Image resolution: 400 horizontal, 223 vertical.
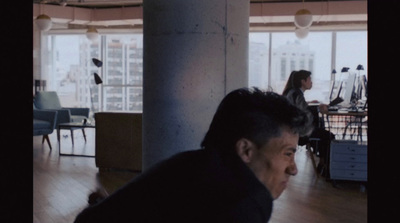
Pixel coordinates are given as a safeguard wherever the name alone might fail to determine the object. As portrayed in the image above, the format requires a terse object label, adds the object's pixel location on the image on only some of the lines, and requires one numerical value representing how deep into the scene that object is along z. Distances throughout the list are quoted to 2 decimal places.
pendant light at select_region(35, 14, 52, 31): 9.21
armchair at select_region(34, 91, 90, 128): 9.51
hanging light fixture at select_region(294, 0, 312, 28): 8.55
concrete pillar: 3.46
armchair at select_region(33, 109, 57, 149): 8.00
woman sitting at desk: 5.76
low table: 7.75
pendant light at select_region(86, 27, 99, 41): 10.49
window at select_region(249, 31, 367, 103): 12.62
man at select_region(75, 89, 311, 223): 0.93
